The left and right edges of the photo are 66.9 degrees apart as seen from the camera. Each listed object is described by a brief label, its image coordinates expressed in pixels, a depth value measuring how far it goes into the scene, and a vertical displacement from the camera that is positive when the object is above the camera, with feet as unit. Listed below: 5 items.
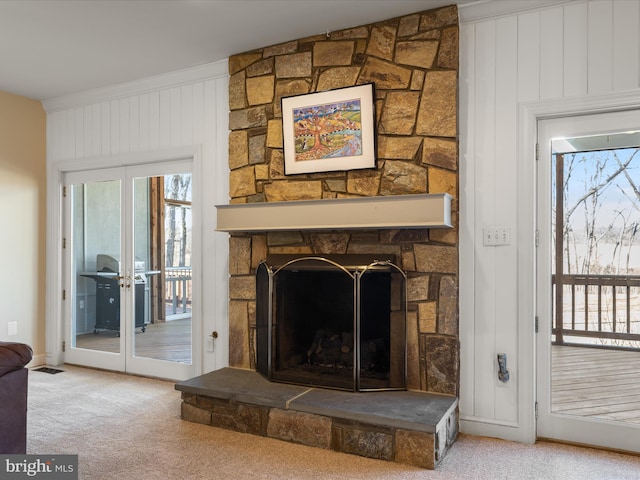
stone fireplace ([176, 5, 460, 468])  8.75 -0.23
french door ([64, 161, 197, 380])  13.02 -0.89
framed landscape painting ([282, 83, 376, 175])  10.07 +2.33
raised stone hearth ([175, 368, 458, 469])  8.02 -3.22
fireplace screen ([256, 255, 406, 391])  9.71 -1.79
